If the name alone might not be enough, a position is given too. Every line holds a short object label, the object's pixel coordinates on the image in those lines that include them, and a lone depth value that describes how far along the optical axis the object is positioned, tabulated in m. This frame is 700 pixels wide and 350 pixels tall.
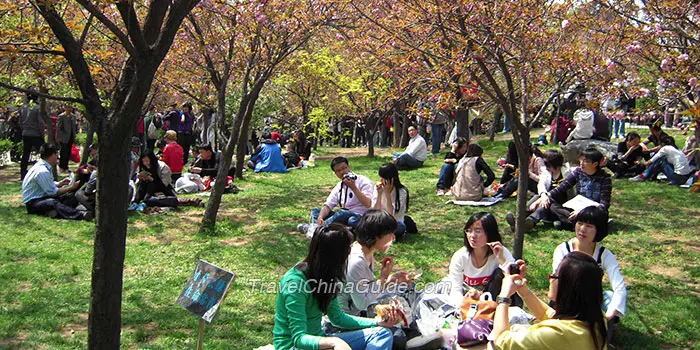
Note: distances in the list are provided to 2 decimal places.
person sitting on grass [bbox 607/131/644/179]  10.99
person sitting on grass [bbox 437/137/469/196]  10.59
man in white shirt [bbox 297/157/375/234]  7.28
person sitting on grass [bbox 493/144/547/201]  9.08
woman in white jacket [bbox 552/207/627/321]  4.42
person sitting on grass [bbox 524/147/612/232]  7.21
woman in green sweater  3.50
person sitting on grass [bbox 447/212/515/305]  4.56
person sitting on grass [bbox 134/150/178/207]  9.67
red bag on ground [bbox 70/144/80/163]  16.78
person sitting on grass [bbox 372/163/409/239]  7.01
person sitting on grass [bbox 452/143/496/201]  9.63
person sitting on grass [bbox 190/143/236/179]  11.87
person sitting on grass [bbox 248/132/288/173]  14.97
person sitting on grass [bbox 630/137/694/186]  10.14
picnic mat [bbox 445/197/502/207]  9.36
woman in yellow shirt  2.95
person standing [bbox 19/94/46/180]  11.88
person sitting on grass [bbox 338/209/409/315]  4.25
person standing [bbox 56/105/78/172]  13.15
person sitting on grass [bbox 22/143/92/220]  8.71
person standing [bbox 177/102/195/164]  15.60
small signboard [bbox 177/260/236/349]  3.79
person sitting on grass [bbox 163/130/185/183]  11.68
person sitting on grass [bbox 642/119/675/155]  10.84
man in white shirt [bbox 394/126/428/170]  13.95
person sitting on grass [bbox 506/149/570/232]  8.31
